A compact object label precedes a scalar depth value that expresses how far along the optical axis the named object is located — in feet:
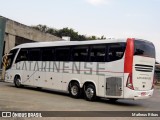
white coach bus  32.25
